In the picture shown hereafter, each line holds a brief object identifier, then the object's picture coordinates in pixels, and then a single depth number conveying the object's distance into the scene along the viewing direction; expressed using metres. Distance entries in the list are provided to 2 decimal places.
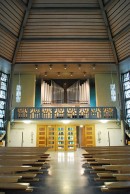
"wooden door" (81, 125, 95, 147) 11.09
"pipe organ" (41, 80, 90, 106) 11.70
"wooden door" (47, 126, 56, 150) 10.98
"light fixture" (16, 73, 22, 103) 8.82
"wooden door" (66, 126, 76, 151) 10.90
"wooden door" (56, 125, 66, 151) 10.91
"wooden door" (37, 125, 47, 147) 10.99
